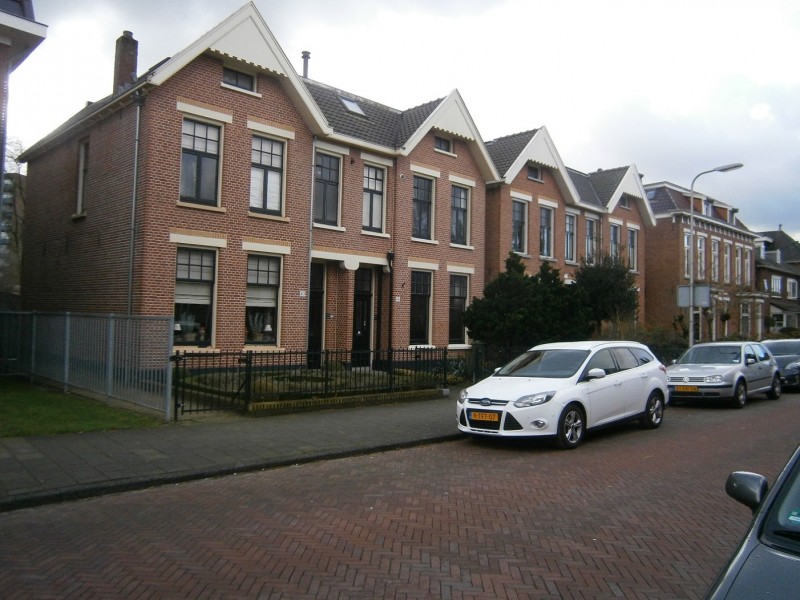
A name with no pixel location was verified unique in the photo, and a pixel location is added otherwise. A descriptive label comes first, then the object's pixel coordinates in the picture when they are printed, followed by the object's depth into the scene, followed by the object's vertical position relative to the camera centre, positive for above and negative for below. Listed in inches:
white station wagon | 385.4 -37.6
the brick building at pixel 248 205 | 638.5 +140.6
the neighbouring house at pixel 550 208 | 1001.5 +220.0
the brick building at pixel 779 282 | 2030.0 +191.2
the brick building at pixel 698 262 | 1370.6 +178.5
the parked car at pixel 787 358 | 794.5 -23.7
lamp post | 868.0 +237.0
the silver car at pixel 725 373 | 608.1 -34.2
